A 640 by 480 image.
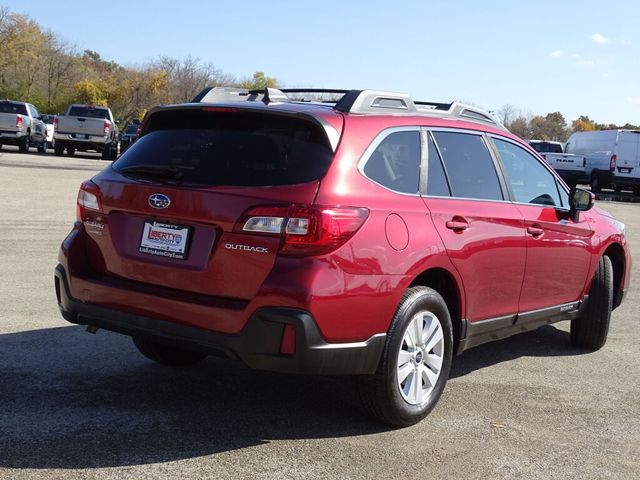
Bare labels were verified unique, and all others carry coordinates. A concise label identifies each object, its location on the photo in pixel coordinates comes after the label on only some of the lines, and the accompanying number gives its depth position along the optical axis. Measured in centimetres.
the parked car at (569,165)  3469
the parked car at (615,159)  3222
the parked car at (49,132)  3634
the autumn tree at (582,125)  13955
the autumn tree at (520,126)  10692
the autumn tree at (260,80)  10466
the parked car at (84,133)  2961
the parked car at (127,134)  3494
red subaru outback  403
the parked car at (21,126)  2958
